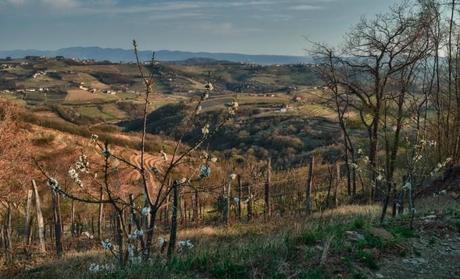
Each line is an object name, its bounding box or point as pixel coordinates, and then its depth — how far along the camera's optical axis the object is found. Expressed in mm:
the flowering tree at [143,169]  6777
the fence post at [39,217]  19081
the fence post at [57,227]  18312
